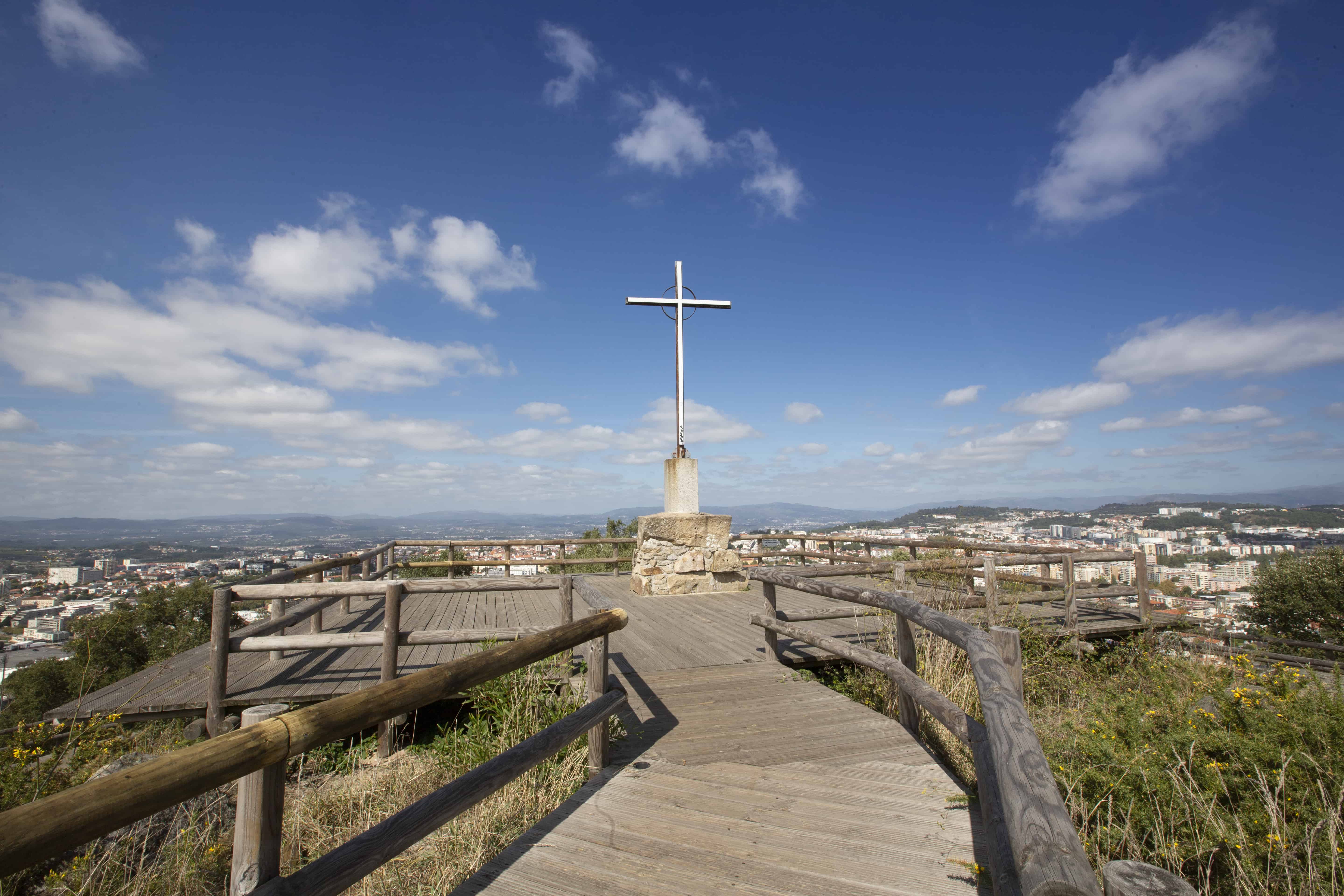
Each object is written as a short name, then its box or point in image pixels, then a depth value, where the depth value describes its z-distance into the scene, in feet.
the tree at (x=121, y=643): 27.35
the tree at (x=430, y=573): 45.83
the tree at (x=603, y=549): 45.09
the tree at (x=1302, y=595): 41.14
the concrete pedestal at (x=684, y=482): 29.78
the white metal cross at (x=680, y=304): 30.40
